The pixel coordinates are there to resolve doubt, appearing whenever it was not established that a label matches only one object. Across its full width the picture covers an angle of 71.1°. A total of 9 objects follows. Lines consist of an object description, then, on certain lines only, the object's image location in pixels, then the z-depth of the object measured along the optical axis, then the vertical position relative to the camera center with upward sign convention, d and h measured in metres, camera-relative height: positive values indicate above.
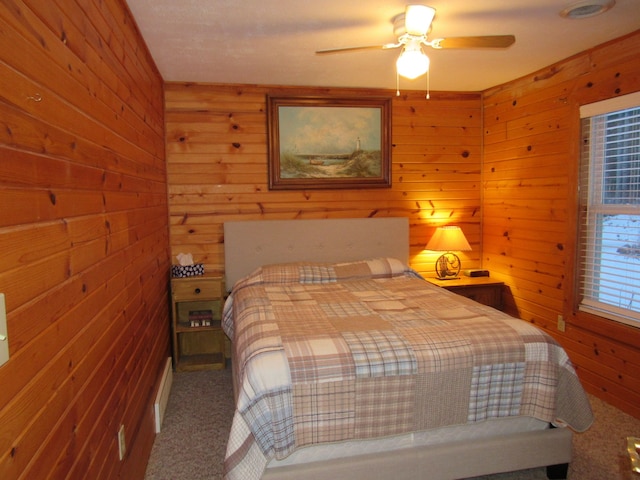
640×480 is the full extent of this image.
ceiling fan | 2.22 +0.79
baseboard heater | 2.70 -1.26
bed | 1.88 -0.88
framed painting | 4.01 +0.53
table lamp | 4.00 -0.41
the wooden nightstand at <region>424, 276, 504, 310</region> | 3.92 -0.79
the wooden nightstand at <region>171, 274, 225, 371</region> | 3.61 -1.01
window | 2.80 -0.08
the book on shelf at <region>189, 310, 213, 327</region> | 3.69 -0.98
